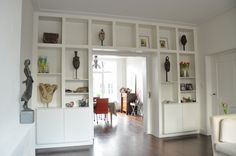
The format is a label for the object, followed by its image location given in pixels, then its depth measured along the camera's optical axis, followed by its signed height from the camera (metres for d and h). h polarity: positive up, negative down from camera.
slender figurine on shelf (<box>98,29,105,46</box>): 4.85 +1.24
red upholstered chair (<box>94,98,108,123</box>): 6.72 -0.66
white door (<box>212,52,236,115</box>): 4.62 +0.08
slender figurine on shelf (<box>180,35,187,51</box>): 5.47 +1.25
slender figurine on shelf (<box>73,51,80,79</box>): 4.59 +0.56
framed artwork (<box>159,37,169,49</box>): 5.45 +1.18
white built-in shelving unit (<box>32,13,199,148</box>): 4.29 +0.48
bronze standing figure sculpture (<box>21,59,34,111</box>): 2.59 +0.01
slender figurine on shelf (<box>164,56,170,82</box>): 5.27 +0.54
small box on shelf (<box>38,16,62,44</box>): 4.47 +1.33
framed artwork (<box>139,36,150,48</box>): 5.29 +1.17
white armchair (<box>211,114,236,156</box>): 2.89 -0.72
